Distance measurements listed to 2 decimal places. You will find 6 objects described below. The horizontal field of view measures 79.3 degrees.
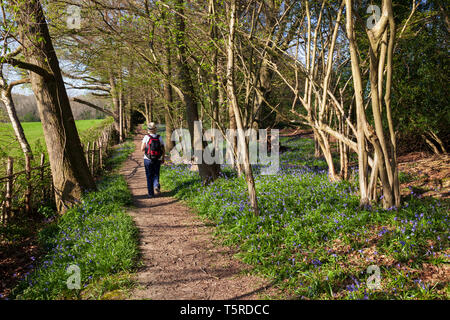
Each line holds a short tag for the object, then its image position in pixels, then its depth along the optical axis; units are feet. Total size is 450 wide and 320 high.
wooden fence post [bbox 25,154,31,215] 21.61
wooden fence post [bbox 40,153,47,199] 23.66
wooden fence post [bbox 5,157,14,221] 19.31
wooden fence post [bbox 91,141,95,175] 34.88
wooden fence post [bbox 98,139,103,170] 38.83
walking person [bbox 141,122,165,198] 24.57
